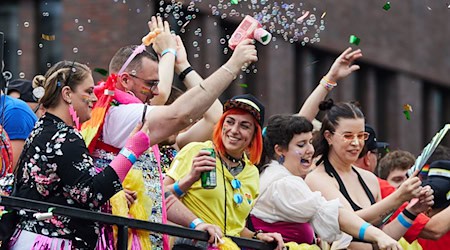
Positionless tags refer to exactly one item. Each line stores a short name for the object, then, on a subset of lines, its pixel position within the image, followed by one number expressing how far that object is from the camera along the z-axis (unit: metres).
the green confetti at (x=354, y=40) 17.09
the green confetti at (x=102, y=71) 14.68
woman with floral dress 12.69
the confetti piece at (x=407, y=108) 18.18
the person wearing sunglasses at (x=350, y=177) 16.20
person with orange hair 14.85
